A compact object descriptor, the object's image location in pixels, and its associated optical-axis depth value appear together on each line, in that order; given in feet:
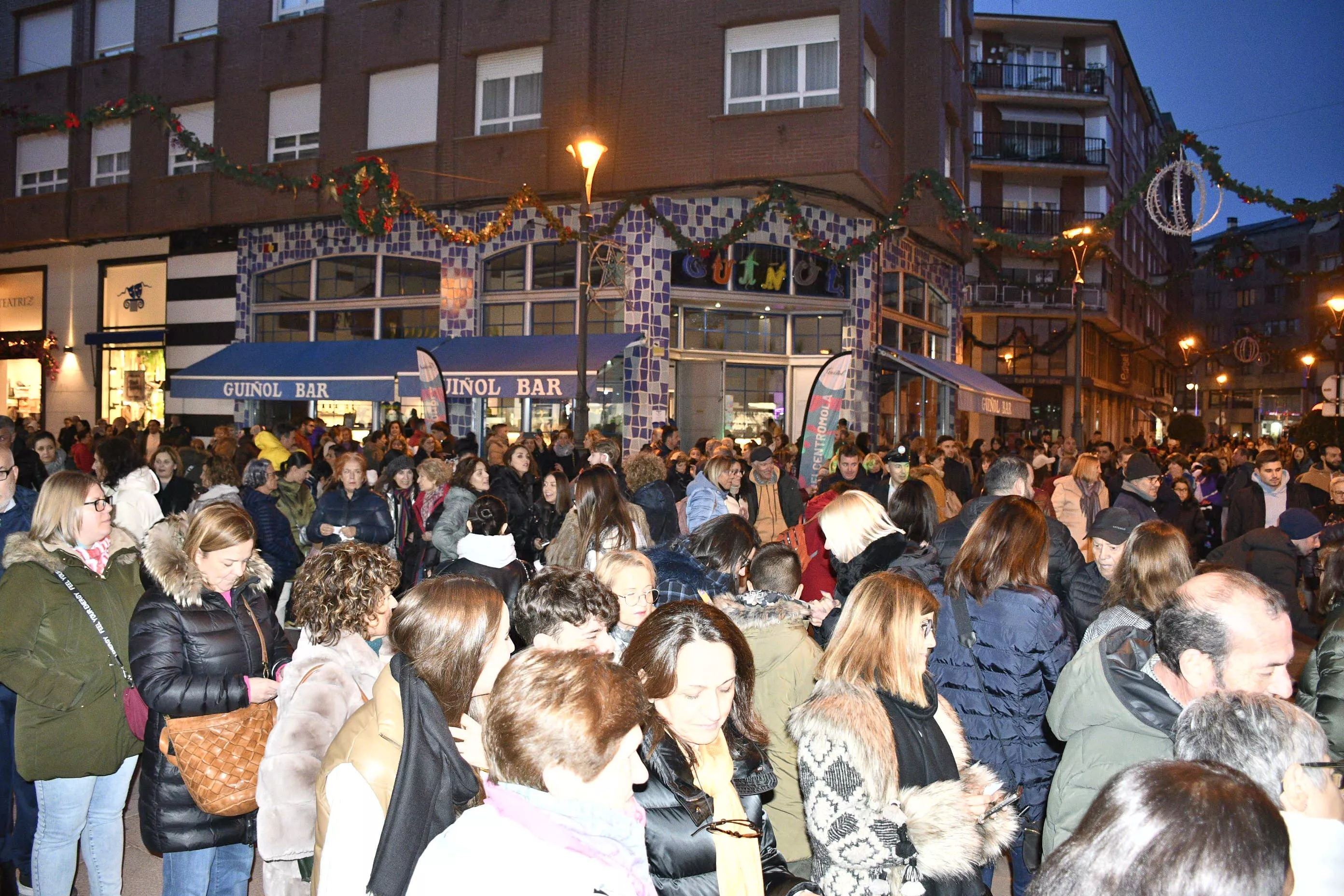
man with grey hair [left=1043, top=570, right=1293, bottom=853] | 9.48
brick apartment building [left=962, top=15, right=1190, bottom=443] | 123.44
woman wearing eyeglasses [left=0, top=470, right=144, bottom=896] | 13.28
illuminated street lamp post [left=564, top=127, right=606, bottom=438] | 42.50
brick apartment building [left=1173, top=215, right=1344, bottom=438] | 228.84
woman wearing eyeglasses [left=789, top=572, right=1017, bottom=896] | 9.20
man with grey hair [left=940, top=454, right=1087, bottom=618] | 18.35
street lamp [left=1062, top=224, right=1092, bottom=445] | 66.49
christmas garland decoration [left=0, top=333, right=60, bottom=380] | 81.46
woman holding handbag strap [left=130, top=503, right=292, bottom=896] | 12.09
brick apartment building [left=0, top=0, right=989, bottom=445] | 59.00
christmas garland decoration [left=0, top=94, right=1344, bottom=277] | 54.39
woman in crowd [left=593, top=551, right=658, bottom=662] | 14.34
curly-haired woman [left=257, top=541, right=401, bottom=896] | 10.57
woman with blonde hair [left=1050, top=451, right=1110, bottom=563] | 24.93
